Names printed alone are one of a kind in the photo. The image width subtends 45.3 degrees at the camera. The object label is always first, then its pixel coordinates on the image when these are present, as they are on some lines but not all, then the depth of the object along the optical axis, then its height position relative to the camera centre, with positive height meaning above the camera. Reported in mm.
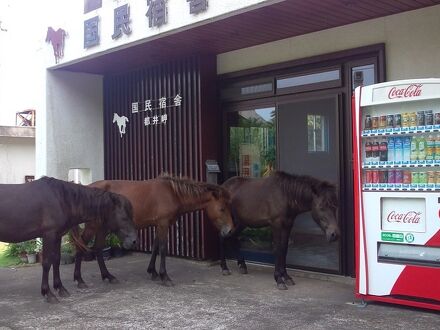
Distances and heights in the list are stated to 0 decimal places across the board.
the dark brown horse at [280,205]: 6773 -614
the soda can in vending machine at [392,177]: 5711 -202
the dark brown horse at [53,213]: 6281 -590
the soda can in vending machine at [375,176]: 5821 -190
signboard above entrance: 7023 +2173
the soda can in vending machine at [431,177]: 5402 -199
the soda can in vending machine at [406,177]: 5598 -201
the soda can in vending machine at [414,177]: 5523 -205
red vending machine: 5391 -349
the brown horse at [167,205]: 7359 -601
